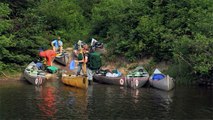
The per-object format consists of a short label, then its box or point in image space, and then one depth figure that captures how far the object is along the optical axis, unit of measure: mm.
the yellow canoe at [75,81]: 28578
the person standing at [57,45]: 35488
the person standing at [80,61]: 30625
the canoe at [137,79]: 29488
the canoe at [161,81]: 28328
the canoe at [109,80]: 30406
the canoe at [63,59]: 34438
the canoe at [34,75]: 30145
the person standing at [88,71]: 30603
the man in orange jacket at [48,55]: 32875
